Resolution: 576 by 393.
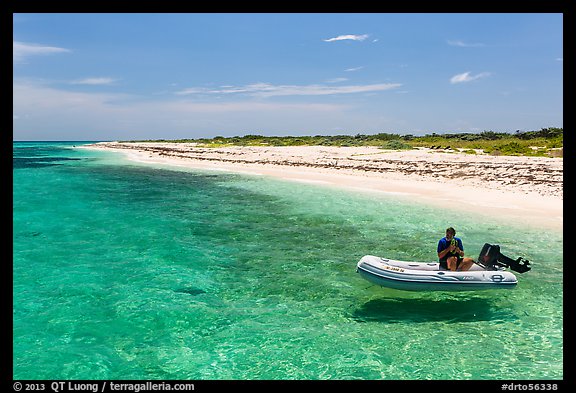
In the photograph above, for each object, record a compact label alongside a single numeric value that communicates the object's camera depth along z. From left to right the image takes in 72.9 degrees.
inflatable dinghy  10.29
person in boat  10.69
